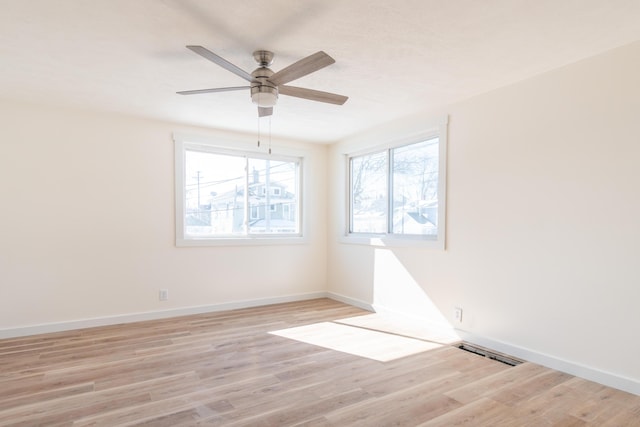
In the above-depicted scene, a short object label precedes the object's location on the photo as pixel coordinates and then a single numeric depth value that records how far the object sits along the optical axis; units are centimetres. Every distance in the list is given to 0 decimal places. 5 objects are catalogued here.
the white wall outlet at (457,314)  341
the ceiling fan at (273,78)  208
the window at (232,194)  444
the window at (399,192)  377
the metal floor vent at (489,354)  285
